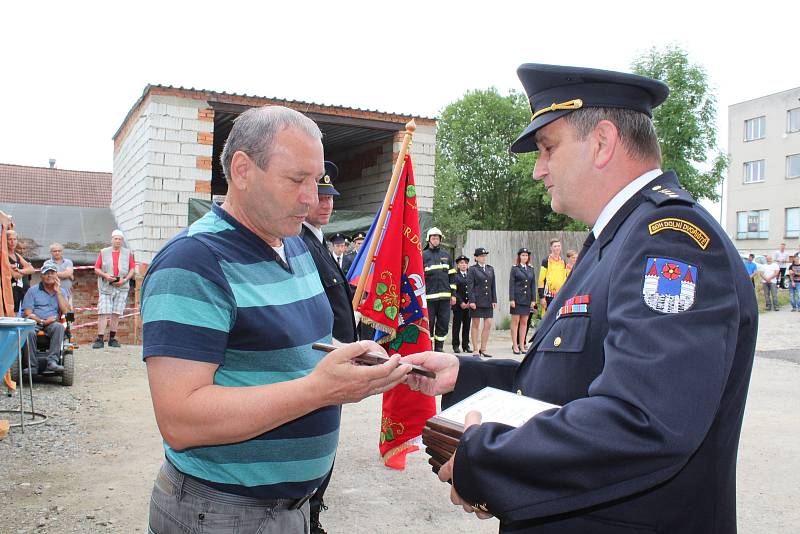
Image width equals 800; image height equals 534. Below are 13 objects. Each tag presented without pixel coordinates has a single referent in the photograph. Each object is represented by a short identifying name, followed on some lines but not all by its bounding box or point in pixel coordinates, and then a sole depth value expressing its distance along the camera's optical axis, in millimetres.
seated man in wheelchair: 8156
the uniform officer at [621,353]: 1294
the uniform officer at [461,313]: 12414
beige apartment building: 40031
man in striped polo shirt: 1695
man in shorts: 11469
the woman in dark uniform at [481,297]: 12164
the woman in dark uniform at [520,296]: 12305
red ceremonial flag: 5414
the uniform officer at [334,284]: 4336
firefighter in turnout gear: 11508
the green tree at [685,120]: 20766
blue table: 5448
